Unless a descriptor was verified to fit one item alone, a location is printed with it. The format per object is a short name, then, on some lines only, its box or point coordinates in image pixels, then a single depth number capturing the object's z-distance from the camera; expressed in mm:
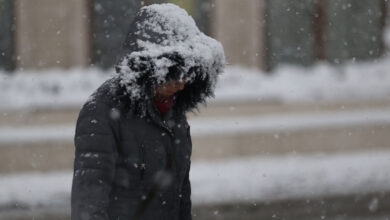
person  4699
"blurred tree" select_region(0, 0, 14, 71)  19578
